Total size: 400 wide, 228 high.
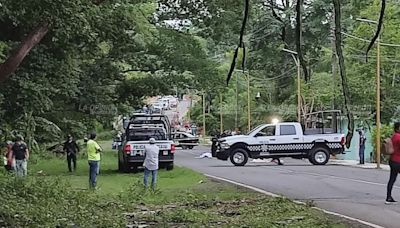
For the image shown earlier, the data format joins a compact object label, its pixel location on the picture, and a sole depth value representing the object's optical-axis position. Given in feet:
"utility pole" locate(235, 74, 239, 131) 216.70
